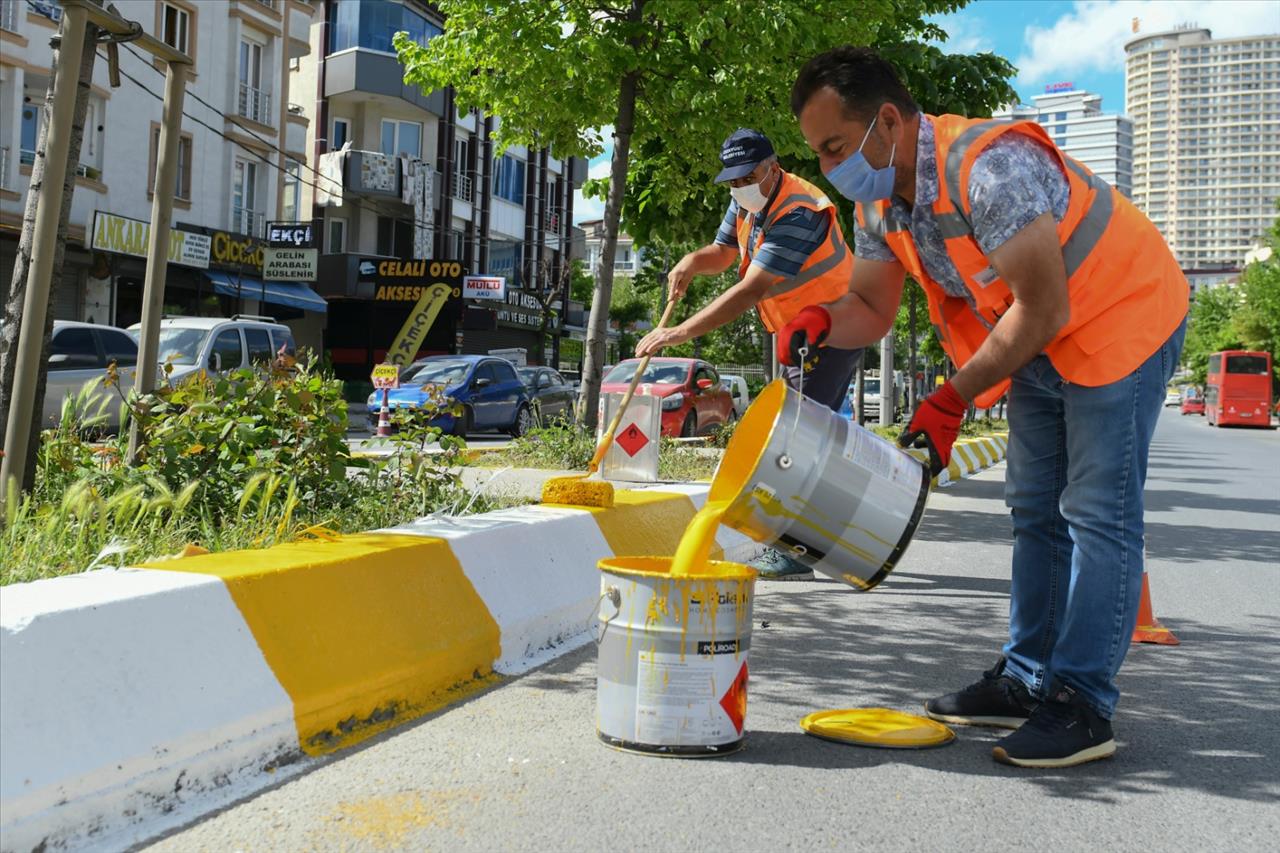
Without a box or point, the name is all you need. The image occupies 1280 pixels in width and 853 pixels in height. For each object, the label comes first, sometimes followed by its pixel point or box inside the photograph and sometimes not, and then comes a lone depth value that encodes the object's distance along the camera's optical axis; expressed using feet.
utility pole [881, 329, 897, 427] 83.15
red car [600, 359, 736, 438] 63.72
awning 96.73
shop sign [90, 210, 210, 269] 80.69
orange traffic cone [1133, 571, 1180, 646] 18.86
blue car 69.82
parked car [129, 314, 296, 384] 54.24
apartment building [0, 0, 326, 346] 80.79
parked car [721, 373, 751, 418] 86.02
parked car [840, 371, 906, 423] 140.89
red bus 190.90
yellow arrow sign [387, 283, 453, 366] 117.08
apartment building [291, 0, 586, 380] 129.49
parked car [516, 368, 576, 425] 82.02
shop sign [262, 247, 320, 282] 100.89
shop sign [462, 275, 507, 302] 125.90
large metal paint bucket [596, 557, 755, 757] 11.68
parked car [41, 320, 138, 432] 50.19
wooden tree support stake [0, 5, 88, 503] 16.03
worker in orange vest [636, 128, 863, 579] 21.12
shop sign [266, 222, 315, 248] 102.27
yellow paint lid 12.59
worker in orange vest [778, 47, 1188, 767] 11.60
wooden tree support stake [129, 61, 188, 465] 18.94
